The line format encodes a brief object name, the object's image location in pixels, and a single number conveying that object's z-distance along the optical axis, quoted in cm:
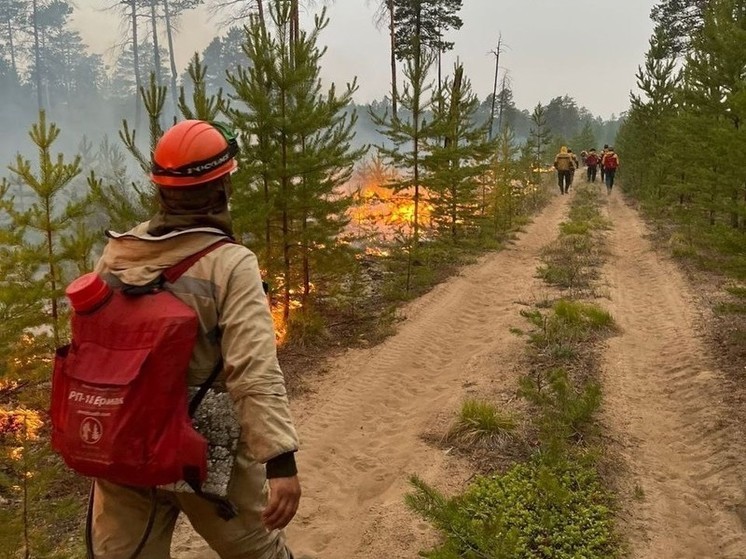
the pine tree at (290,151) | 785
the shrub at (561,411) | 498
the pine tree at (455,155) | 1374
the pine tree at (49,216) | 488
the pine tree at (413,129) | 1323
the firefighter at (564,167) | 2775
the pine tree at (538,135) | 3063
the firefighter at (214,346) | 198
